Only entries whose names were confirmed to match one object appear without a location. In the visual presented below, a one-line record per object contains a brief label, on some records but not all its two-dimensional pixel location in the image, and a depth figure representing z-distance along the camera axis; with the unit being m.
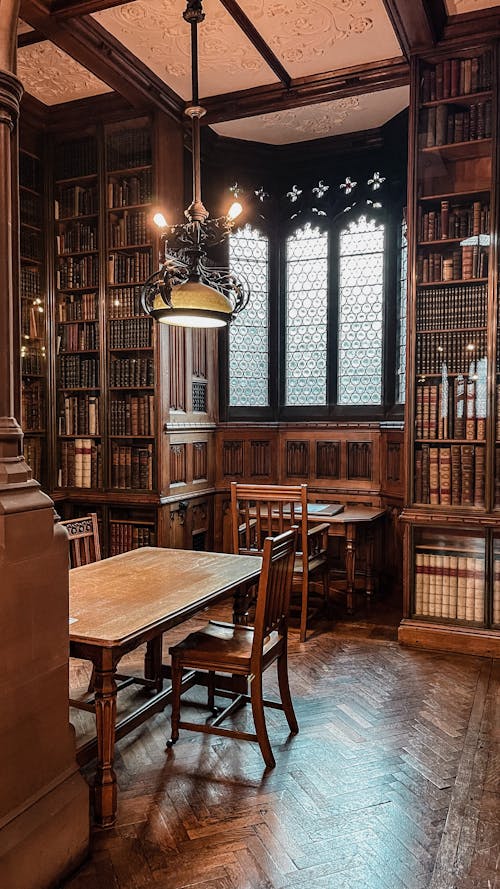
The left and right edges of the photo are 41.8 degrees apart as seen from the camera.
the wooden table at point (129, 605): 2.22
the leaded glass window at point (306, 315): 5.79
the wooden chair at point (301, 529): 3.97
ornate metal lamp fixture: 2.83
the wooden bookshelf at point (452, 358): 3.96
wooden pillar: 1.88
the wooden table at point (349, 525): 4.70
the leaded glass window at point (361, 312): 5.57
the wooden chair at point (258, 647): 2.58
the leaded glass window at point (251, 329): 5.82
